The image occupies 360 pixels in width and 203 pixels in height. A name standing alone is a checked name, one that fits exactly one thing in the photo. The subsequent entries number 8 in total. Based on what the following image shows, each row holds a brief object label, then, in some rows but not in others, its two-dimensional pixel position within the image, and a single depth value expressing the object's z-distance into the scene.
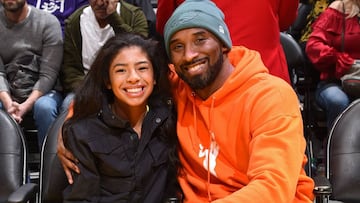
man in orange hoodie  2.01
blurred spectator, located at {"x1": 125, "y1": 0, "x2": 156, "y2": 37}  4.01
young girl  2.26
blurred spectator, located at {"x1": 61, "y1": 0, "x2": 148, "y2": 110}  3.64
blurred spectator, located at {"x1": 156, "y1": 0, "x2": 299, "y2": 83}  2.66
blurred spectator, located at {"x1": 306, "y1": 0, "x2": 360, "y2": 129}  3.69
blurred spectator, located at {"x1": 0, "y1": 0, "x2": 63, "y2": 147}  3.58
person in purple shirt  4.12
